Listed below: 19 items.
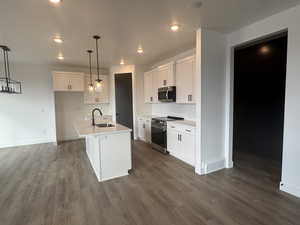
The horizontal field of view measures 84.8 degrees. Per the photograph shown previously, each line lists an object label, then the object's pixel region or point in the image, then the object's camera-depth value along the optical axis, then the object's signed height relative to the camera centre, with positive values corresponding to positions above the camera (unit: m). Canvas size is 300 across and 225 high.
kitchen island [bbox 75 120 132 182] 2.98 -0.90
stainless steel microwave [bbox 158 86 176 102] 4.34 +0.21
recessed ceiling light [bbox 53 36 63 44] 3.28 +1.30
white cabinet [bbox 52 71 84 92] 5.42 +0.74
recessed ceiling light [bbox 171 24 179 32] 2.82 +1.30
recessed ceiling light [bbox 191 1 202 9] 2.19 +1.31
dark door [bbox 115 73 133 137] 6.12 +0.09
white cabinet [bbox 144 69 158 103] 5.18 +0.51
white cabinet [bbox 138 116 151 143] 5.30 -0.90
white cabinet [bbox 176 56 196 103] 3.75 +0.52
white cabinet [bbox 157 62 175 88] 4.36 +0.75
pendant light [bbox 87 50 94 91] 3.86 +1.32
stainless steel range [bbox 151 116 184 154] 4.41 -0.88
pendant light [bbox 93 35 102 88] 3.27 +1.31
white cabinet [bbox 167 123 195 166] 3.51 -0.94
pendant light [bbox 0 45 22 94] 5.07 +0.69
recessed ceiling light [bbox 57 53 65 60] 4.54 +1.33
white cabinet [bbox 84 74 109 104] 6.00 +0.36
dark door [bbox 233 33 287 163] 3.72 +0.05
